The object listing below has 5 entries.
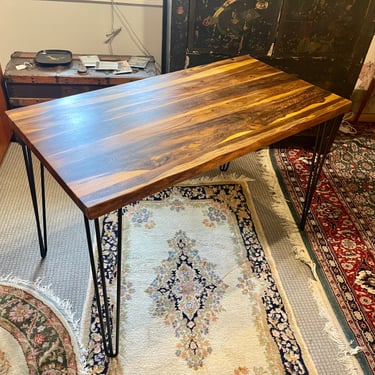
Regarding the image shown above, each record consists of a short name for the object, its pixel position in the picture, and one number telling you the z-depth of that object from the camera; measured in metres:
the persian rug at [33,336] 1.18
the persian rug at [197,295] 1.23
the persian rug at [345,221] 1.43
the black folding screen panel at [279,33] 1.77
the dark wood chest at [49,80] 1.98
